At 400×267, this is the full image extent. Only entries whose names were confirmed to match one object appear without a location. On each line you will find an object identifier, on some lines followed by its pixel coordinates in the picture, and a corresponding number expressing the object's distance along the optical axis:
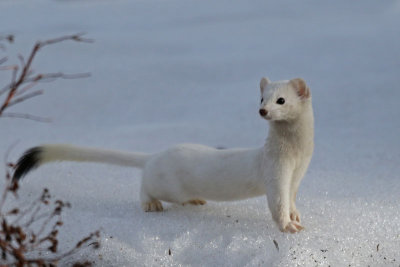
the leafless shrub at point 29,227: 3.02
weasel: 3.61
